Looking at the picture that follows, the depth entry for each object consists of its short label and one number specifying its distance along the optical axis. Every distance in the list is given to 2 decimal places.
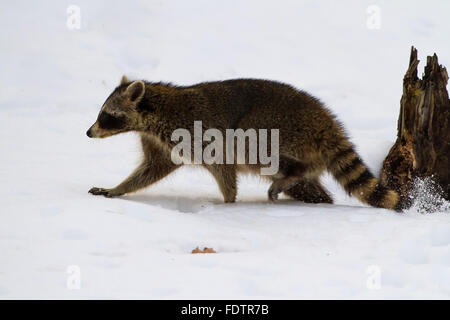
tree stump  13.13
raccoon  13.15
